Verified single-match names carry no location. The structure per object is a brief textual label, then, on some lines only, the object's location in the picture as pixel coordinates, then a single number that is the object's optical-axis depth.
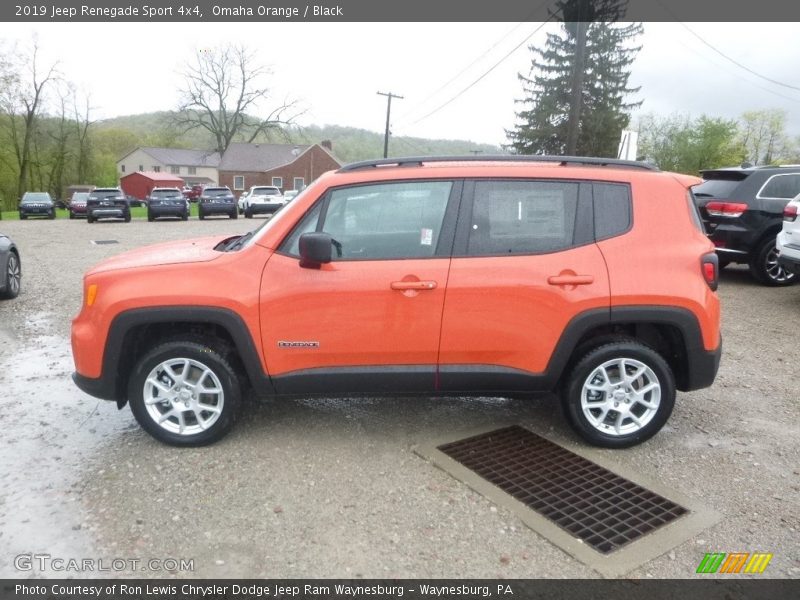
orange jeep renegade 3.65
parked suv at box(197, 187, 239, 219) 26.64
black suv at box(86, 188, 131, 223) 24.30
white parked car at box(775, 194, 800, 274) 7.41
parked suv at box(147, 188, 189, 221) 25.27
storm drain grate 3.04
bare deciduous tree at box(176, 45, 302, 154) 62.38
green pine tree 34.22
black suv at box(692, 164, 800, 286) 8.76
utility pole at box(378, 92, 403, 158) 46.58
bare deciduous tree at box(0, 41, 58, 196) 49.78
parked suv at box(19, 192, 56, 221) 30.25
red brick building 70.81
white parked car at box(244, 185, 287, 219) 28.98
